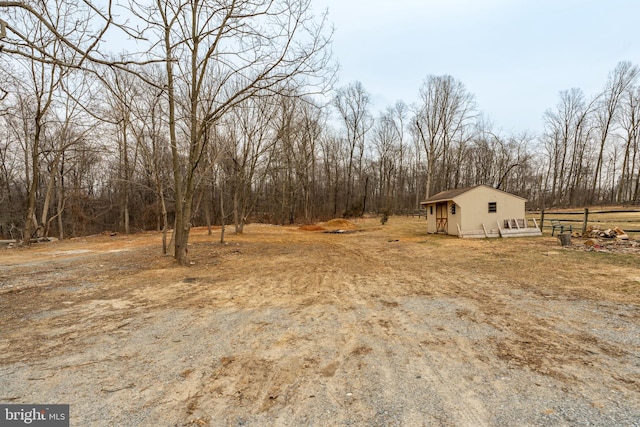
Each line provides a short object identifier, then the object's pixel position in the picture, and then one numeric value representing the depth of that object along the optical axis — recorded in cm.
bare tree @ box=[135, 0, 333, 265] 666
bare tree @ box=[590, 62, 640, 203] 3297
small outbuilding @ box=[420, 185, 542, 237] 1505
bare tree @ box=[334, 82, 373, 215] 3784
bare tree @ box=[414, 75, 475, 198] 3291
